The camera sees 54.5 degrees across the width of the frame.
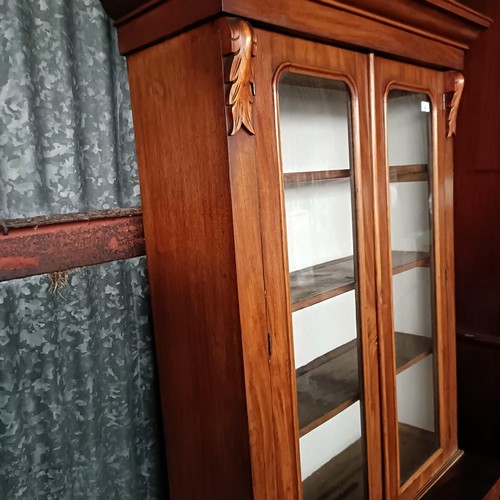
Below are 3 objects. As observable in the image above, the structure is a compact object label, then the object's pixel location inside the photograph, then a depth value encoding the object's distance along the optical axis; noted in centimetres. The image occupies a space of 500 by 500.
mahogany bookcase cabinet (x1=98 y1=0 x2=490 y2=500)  78
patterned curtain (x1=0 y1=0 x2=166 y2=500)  86
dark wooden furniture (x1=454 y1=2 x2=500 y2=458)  150
